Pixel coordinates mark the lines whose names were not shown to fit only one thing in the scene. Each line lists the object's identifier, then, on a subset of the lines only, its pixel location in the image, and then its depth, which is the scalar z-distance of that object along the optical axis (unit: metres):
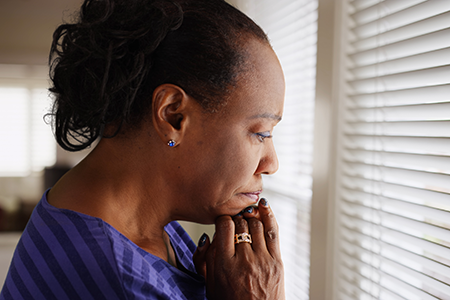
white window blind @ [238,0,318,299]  1.32
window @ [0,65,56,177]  2.78
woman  0.59
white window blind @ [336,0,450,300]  0.76
